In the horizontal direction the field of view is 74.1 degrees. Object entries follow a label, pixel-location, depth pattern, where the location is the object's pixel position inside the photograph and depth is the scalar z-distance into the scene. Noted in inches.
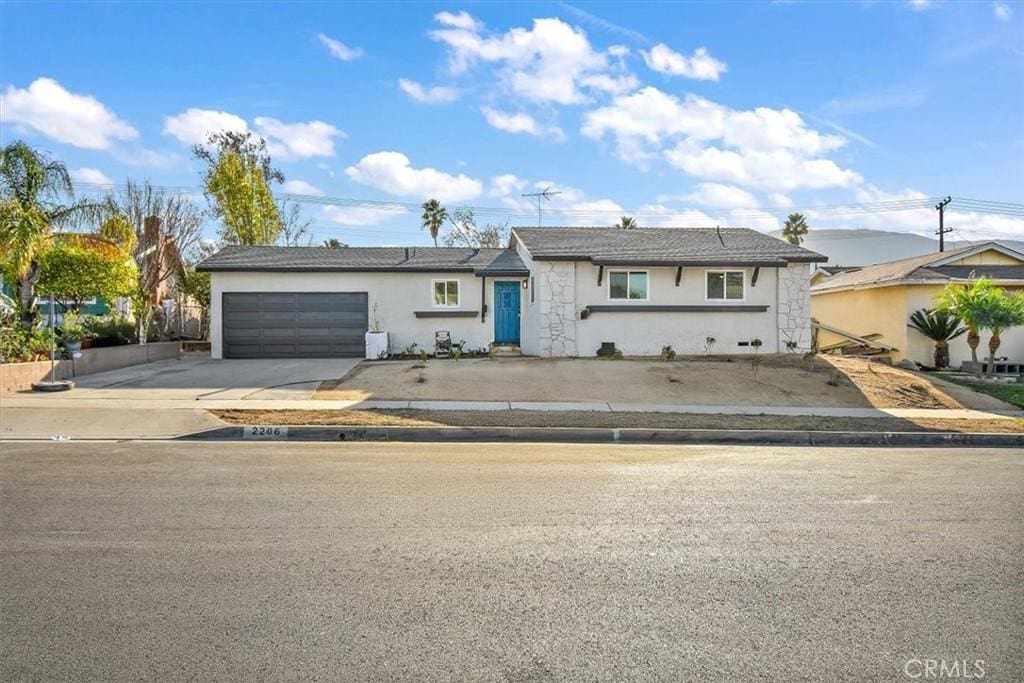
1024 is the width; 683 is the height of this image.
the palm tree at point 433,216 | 1631.4
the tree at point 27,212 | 608.7
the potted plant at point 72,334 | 663.1
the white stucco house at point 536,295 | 796.6
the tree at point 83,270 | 725.3
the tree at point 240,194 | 1256.8
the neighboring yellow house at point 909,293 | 844.6
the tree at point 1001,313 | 691.4
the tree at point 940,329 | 812.6
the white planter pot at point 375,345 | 847.7
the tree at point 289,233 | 1419.3
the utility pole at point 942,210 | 1663.4
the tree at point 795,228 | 1946.4
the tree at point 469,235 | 1675.7
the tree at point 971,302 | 700.0
